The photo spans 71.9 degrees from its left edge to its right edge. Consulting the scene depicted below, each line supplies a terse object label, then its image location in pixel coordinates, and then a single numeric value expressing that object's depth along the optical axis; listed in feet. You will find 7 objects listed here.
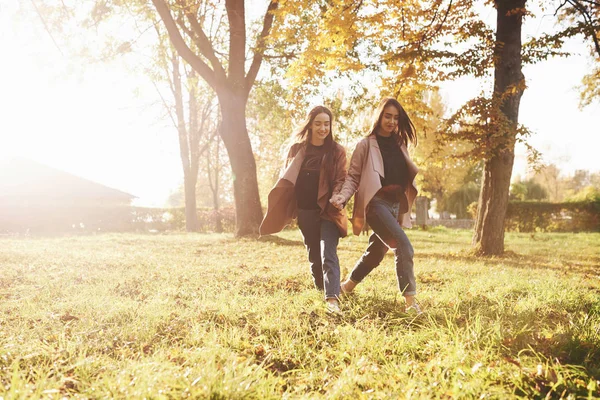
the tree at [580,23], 26.37
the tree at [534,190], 125.72
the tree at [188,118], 71.31
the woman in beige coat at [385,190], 13.37
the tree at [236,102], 40.83
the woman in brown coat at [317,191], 14.07
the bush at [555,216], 70.74
